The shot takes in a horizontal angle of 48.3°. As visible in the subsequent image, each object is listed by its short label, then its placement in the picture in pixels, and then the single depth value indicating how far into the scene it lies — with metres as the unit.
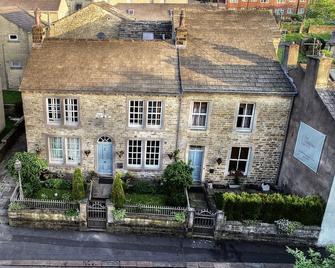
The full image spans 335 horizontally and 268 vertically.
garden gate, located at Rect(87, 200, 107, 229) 20.48
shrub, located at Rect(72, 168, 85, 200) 21.03
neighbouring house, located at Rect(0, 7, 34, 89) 40.72
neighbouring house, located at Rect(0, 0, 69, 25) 45.25
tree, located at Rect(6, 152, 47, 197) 22.12
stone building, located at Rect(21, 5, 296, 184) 22.95
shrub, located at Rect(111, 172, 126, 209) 20.47
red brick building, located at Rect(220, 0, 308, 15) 78.88
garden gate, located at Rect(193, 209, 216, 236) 20.57
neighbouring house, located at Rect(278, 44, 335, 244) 20.12
